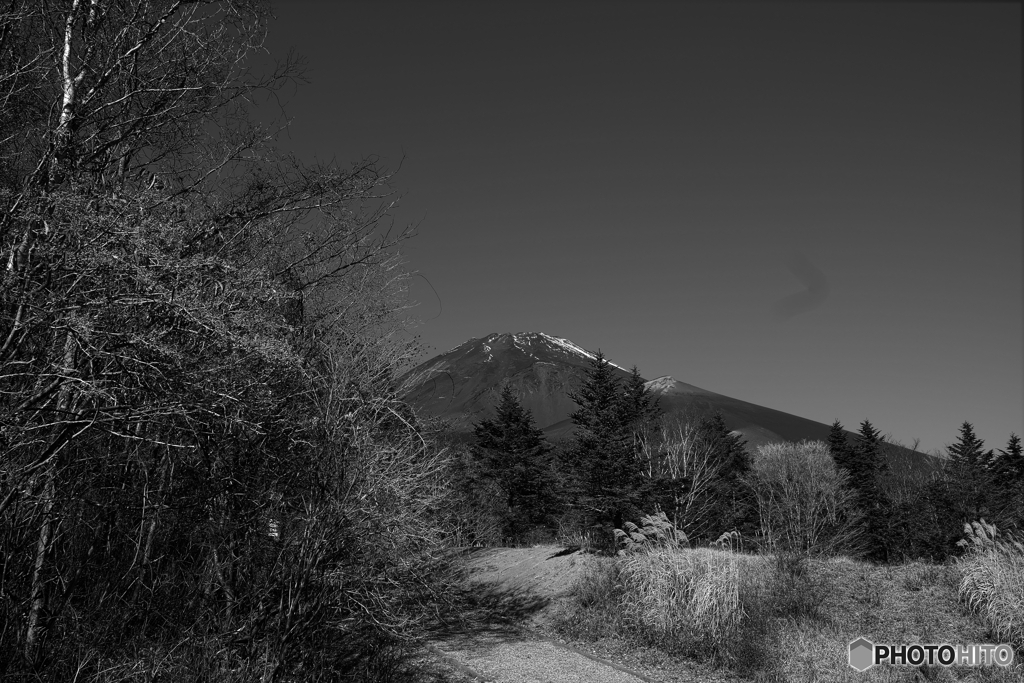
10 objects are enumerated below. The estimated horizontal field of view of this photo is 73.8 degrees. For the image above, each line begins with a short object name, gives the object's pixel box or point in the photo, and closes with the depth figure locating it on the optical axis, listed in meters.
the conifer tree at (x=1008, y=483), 20.83
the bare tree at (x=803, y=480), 32.98
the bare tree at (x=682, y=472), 21.72
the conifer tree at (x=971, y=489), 25.20
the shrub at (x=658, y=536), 10.86
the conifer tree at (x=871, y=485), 34.78
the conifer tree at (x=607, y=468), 19.41
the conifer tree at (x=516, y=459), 29.27
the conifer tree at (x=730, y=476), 31.67
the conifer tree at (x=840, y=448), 45.06
